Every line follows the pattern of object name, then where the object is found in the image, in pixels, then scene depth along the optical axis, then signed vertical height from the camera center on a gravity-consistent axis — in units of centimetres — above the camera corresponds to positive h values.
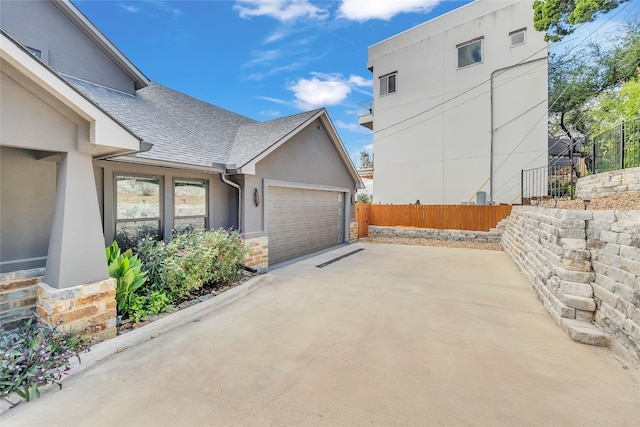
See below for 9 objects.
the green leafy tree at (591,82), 1339 +719
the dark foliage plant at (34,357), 275 -161
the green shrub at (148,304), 436 -155
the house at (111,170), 346 +87
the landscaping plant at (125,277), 426 -102
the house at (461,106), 1275 +565
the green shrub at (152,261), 496 -90
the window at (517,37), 1284 +837
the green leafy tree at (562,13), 1193 +893
